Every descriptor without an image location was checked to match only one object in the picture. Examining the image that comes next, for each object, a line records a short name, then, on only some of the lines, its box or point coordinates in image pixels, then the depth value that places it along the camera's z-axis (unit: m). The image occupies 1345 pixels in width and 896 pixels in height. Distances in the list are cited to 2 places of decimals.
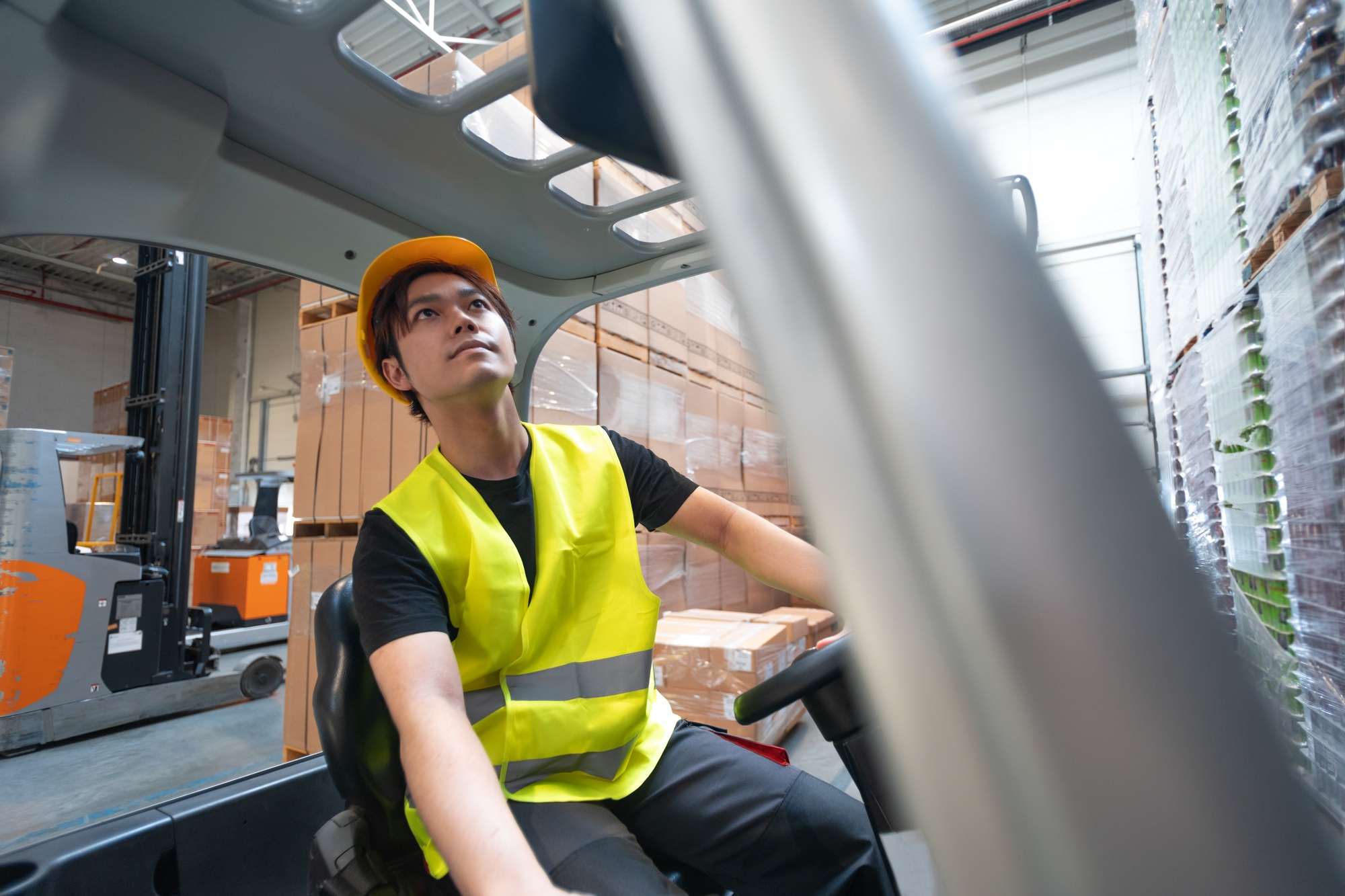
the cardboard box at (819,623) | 4.24
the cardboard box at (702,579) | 4.12
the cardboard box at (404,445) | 2.99
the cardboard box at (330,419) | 3.32
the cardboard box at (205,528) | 7.42
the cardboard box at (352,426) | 3.22
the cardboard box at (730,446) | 4.79
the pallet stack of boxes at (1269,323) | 1.01
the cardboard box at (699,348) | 4.57
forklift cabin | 0.20
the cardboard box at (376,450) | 3.11
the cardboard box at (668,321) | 4.09
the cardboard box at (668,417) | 3.92
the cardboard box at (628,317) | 3.55
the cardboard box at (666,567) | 3.64
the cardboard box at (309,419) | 3.42
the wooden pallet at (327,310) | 3.41
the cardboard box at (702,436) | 4.32
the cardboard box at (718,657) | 2.92
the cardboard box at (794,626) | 3.54
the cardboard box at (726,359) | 5.02
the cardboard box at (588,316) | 3.36
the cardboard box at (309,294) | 3.45
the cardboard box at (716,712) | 2.97
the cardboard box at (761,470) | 5.25
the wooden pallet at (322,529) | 3.40
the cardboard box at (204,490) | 7.37
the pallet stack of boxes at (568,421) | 3.00
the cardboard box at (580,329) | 3.23
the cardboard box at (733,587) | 4.61
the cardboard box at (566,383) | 3.03
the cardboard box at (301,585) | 3.32
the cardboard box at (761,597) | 5.11
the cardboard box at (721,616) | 3.68
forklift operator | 0.96
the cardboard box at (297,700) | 3.19
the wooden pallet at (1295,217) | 0.98
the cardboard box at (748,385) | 5.26
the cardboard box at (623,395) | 3.49
